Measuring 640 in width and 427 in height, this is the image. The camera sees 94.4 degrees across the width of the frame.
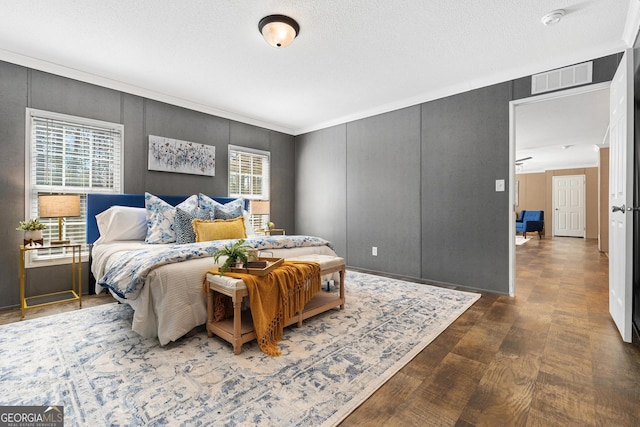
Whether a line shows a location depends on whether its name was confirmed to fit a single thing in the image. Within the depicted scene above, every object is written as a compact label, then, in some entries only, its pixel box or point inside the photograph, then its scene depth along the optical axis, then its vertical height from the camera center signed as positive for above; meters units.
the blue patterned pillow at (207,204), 3.69 +0.11
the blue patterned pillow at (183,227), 3.21 -0.16
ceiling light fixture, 2.38 +1.51
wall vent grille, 2.96 +1.41
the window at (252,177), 4.87 +0.61
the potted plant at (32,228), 2.85 -0.16
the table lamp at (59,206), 2.88 +0.06
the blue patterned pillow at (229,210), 3.72 +0.03
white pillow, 3.28 -0.13
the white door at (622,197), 2.18 +0.13
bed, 2.10 -0.36
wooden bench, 2.00 -0.82
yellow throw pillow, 3.19 -0.19
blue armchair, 9.21 -0.27
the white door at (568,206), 9.72 +0.26
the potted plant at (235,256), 2.20 -0.33
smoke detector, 2.33 +1.58
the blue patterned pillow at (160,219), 3.26 -0.08
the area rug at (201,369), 1.44 -0.96
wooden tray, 2.16 -0.43
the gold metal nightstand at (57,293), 2.77 -0.86
